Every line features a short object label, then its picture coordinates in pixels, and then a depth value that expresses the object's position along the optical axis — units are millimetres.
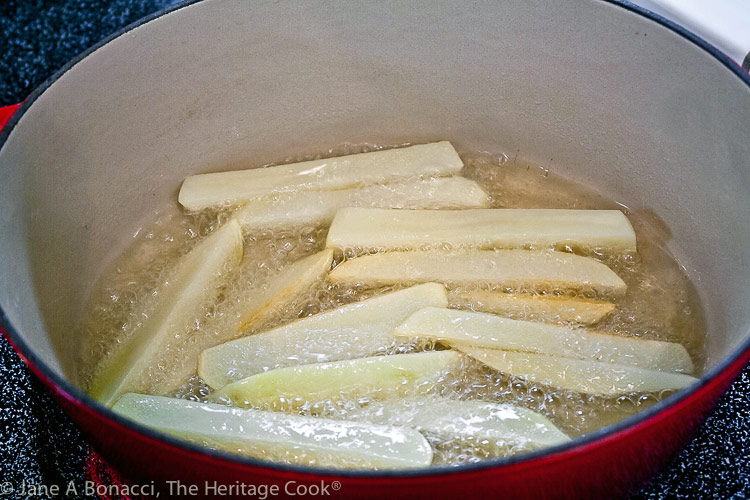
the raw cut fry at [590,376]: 503
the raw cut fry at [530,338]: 511
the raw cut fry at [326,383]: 503
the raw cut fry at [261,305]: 521
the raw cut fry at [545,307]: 527
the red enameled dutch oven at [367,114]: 529
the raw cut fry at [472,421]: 482
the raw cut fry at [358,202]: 565
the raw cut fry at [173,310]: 517
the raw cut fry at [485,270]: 535
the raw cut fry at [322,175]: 573
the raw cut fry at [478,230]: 546
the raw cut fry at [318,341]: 515
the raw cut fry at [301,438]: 471
